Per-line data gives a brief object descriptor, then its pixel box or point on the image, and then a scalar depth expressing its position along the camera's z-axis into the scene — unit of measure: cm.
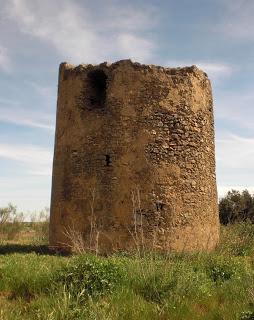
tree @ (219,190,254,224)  1542
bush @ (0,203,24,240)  1506
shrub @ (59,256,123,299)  464
